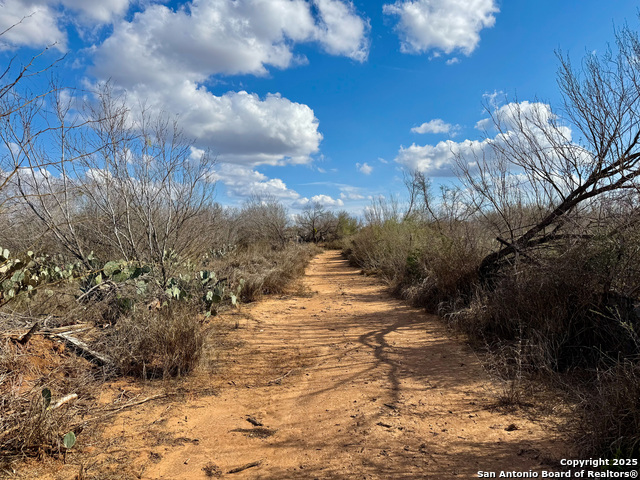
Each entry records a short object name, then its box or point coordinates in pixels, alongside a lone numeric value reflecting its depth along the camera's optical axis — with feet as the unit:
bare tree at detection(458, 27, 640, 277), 15.85
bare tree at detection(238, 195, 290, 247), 77.77
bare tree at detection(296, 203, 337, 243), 117.70
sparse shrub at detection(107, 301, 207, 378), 14.19
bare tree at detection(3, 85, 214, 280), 20.90
